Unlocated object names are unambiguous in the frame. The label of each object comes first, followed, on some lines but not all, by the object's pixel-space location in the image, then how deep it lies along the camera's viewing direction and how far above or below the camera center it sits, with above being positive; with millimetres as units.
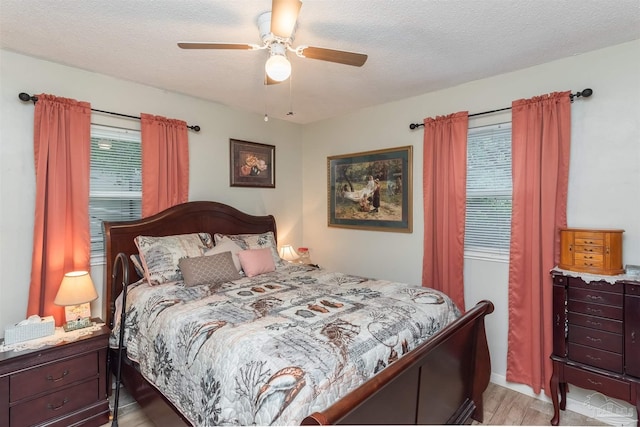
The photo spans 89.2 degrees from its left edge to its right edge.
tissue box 2113 -807
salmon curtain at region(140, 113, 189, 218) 3014 +462
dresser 2012 -809
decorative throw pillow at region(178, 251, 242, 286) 2617 -490
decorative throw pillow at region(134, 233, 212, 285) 2627 -362
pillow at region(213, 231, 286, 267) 3268 -314
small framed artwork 3771 +572
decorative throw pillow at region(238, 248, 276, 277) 2998 -477
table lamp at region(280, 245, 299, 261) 3992 -520
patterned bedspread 1354 -663
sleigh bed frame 1335 -834
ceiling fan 1521 +906
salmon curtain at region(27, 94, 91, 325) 2438 +99
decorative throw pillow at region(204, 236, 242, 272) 2974 -358
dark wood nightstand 1988 -1141
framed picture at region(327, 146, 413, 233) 3486 +247
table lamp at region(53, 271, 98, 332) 2312 -623
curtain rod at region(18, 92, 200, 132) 2383 +851
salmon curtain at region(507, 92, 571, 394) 2490 -98
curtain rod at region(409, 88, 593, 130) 2367 +869
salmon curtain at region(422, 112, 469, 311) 3006 +93
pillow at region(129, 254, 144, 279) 2758 -453
